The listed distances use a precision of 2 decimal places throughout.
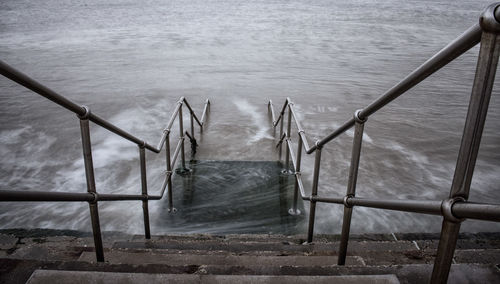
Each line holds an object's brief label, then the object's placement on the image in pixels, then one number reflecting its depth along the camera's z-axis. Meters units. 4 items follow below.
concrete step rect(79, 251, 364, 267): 2.17
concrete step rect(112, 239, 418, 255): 2.84
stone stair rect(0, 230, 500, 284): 1.52
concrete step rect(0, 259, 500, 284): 1.55
